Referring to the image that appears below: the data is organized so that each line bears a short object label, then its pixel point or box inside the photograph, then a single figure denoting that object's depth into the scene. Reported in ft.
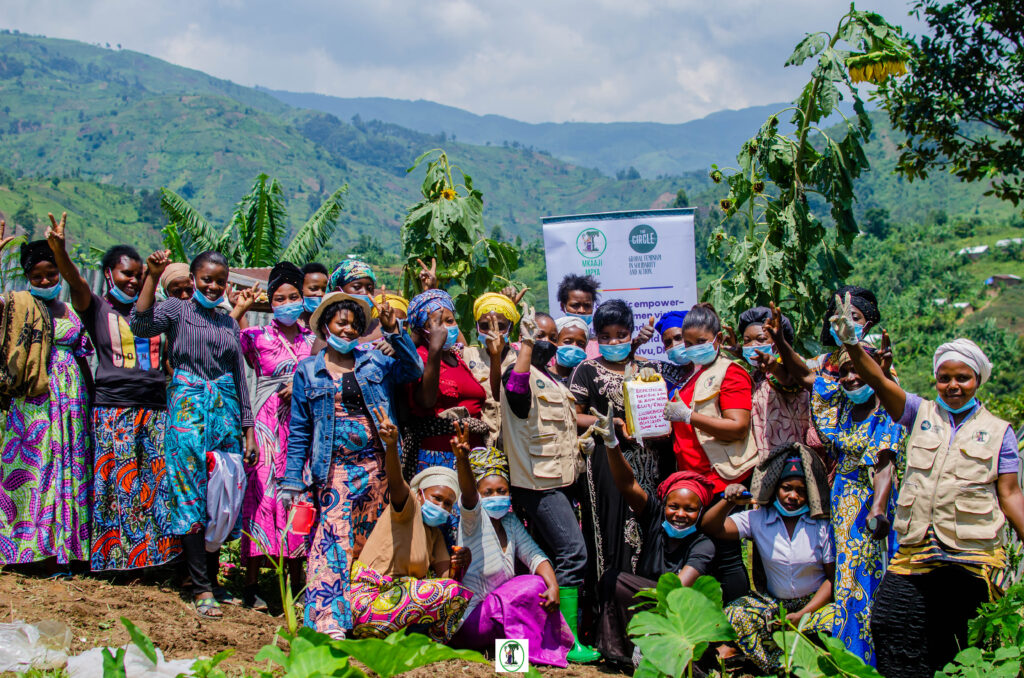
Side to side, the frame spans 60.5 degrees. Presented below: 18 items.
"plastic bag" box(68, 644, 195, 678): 12.35
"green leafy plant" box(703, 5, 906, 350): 21.80
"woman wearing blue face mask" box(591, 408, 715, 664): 15.49
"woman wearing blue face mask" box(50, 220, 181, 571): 16.44
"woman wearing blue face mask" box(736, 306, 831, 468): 16.49
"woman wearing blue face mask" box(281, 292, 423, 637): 15.26
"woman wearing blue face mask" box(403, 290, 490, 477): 16.16
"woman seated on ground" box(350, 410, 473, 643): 14.66
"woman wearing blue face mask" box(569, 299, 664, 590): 16.49
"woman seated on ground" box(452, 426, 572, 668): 15.52
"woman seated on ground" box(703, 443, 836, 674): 15.25
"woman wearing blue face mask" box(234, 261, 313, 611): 17.53
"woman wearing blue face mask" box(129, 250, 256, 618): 15.96
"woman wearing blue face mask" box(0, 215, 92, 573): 15.93
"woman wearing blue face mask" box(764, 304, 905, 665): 14.43
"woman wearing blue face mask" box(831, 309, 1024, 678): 12.82
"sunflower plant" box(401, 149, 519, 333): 23.11
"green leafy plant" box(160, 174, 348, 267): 48.42
